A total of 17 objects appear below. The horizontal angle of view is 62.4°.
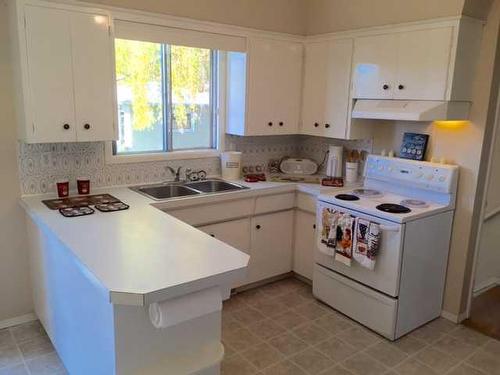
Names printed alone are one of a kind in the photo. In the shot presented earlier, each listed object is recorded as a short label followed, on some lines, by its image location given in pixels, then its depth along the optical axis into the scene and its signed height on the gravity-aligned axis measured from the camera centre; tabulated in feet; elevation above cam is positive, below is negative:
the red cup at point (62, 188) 9.47 -1.81
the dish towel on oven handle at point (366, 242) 9.34 -2.83
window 10.91 +0.40
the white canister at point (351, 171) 12.40 -1.63
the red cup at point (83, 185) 9.78 -1.78
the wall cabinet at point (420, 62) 9.22 +1.34
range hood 9.41 +0.20
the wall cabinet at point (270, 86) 11.82 +0.83
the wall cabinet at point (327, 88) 11.58 +0.82
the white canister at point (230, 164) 12.22 -1.49
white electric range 9.36 -3.10
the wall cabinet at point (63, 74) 8.16 +0.71
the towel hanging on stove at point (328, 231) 10.21 -2.84
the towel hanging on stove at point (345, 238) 9.82 -2.90
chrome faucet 11.57 -1.67
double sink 11.01 -2.07
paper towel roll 5.29 -2.55
